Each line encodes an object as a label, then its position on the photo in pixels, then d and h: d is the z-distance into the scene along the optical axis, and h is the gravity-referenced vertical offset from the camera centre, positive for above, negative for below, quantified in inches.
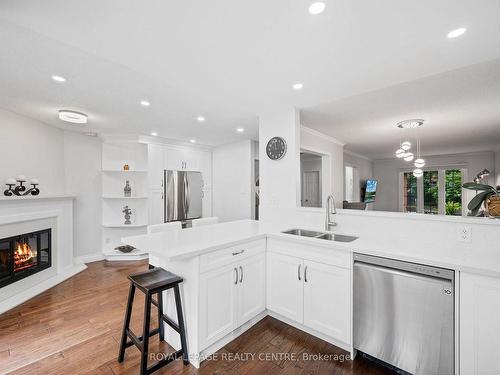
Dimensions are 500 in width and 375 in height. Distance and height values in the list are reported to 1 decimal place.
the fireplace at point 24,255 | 114.4 -37.0
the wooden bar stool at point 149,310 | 63.3 -37.8
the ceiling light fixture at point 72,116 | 121.6 +38.4
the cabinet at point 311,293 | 74.7 -37.9
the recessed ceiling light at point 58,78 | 85.2 +41.1
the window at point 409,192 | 250.1 -5.1
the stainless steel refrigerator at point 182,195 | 193.3 -6.7
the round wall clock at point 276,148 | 117.0 +20.7
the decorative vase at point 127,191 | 181.5 -2.7
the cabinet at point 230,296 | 71.3 -37.9
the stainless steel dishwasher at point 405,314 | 59.1 -35.5
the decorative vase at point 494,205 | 66.7 -5.2
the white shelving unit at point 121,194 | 179.0 -5.2
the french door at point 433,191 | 181.2 -3.7
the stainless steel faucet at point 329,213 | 98.1 -11.0
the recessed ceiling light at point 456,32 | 59.4 +41.2
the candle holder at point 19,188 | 120.3 -0.3
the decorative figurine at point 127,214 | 182.6 -21.2
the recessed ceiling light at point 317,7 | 51.1 +41.2
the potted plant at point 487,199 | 67.0 -3.3
